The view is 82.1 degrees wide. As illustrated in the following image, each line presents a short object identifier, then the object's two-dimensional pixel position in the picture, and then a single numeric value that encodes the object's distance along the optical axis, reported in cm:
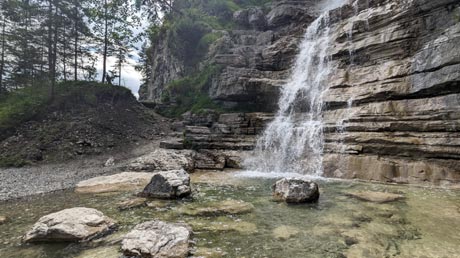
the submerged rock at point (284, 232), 679
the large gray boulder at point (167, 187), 1045
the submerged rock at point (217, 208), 863
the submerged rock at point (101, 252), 577
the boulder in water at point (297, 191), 968
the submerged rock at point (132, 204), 924
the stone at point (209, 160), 1825
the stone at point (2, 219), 811
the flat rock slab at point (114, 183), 1230
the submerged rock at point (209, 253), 571
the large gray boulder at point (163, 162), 1683
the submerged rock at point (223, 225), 720
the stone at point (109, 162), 1778
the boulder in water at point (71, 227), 652
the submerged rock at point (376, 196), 973
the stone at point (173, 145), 1983
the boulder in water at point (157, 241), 548
